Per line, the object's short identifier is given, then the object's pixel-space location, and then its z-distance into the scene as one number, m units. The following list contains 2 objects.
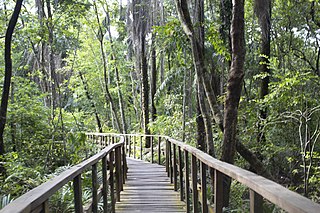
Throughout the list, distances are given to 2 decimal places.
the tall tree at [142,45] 13.20
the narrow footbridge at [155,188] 1.43
